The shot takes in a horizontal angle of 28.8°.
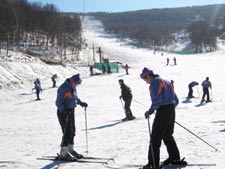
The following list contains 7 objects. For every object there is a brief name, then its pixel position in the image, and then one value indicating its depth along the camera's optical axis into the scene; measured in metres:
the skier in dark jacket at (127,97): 17.19
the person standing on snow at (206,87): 24.36
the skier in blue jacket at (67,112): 9.05
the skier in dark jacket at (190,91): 27.27
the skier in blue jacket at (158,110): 7.26
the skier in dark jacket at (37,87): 30.16
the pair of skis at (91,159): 8.83
